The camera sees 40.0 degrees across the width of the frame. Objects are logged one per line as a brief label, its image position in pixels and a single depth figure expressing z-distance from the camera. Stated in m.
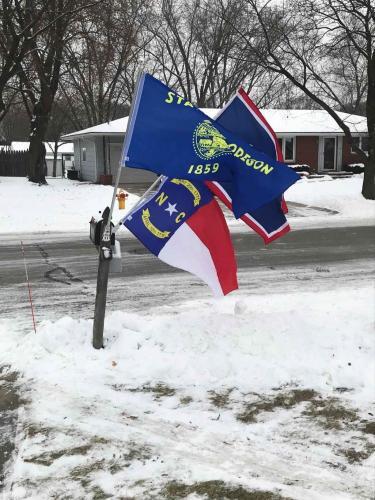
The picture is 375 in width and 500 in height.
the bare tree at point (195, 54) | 42.38
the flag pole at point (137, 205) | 4.67
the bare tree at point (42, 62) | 17.84
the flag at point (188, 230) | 4.79
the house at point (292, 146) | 28.25
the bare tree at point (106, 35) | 18.55
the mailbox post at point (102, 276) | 4.68
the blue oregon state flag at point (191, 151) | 4.22
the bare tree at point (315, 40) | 16.83
